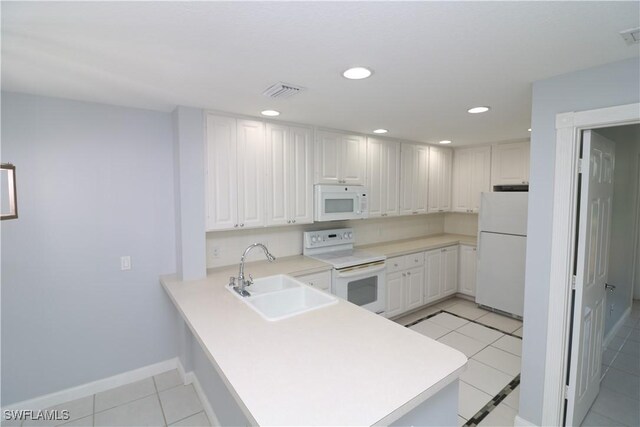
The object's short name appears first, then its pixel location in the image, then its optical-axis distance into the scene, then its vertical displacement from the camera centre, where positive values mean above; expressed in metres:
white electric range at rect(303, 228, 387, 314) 3.13 -0.76
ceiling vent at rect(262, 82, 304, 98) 1.99 +0.73
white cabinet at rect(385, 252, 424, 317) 3.67 -1.10
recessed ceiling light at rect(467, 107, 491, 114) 2.57 +0.76
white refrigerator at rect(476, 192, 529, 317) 3.69 -0.69
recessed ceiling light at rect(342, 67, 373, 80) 1.73 +0.74
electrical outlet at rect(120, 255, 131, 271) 2.56 -0.56
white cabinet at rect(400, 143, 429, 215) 4.25 +0.28
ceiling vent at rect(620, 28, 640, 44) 1.31 +0.72
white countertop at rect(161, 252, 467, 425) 1.05 -0.73
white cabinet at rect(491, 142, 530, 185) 4.01 +0.46
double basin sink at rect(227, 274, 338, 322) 2.16 -0.76
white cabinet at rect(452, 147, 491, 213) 4.44 +0.31
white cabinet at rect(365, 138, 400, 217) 3.87 +0.27
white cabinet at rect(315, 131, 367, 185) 3.35 +0.46
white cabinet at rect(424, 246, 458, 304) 4.12 -1.09
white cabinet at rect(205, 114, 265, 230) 2.65 +0.22
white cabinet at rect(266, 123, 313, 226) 3.00 +0.23
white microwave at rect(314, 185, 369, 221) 3.29 -0.06
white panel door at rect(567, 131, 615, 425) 1.85 -0.52
